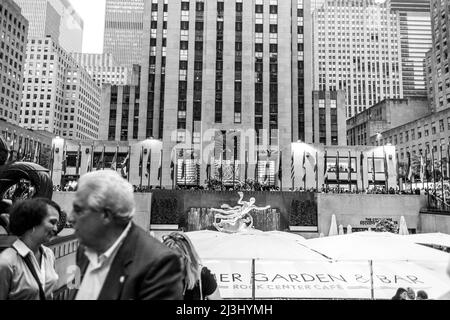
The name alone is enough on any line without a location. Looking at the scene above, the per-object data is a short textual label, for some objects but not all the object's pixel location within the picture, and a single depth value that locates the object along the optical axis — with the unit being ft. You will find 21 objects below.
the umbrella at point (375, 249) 34.37
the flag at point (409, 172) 112.53
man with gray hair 6.74
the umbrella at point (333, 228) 90.85
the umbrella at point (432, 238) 41.85
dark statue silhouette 22.07
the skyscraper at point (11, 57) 306.76
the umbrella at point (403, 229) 82.33
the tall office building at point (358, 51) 519.19
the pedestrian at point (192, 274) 13.30
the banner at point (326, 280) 30.78
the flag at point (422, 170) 111.75
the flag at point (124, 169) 118.07
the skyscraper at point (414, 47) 570.46
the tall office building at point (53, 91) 424.34
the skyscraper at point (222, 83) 170.71
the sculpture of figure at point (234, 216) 88.12
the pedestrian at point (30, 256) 9.53
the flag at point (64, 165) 117.72
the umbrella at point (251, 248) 32.30
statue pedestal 105.60
